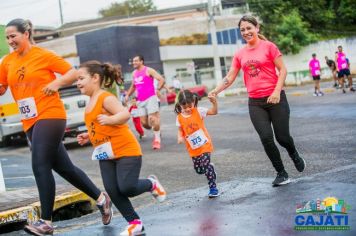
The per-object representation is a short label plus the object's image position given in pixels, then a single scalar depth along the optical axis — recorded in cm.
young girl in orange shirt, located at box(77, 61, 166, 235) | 502
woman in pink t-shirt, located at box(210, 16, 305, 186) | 661
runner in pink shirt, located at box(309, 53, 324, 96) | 2347
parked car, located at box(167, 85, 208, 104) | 3788
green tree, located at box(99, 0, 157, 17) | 8606
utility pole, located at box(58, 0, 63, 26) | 7438
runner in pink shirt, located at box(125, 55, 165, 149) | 1291
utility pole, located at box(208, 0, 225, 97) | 3706
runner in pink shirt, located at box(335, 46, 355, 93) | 2362
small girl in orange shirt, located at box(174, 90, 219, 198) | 664
